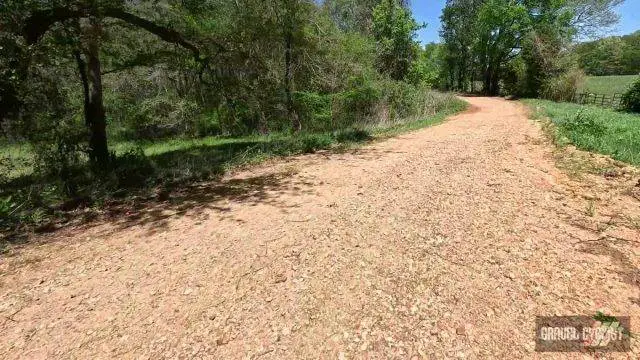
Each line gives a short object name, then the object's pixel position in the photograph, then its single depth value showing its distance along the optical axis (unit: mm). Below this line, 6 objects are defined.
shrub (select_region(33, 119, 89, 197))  7258
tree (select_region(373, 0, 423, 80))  21031
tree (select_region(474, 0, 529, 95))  30781
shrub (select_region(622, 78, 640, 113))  18656
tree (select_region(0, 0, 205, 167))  5934
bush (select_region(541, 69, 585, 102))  22844
